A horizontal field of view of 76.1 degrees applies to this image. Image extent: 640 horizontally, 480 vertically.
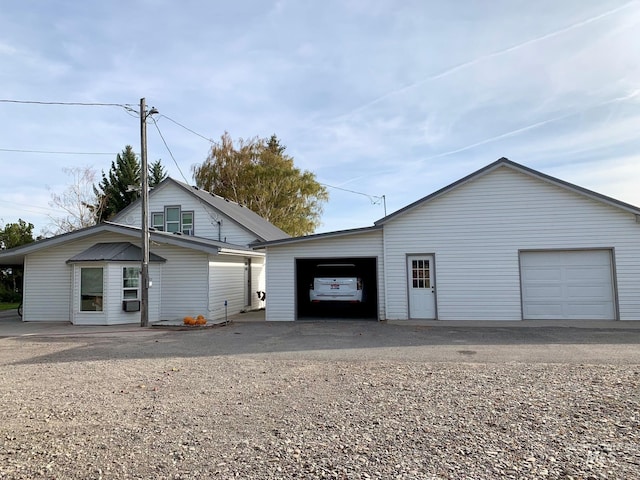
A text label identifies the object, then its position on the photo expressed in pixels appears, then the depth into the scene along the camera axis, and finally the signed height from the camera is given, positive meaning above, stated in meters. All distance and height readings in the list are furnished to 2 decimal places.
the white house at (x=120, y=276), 13.19 +0.12
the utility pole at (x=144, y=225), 12.71 +1.72
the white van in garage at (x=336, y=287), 14.04 -0.38
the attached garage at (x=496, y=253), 12.14 +0.65
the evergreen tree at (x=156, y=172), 41.84 +11.06
